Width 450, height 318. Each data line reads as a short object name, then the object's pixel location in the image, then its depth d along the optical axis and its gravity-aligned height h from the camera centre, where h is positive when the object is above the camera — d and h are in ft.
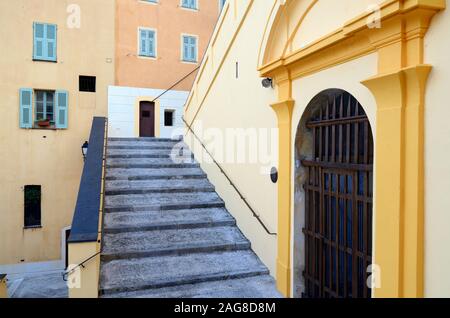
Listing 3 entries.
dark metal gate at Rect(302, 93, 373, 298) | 10.64 -1.47
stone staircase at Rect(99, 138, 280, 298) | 13.84 -3.97
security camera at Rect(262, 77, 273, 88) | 15.24 +3.48
